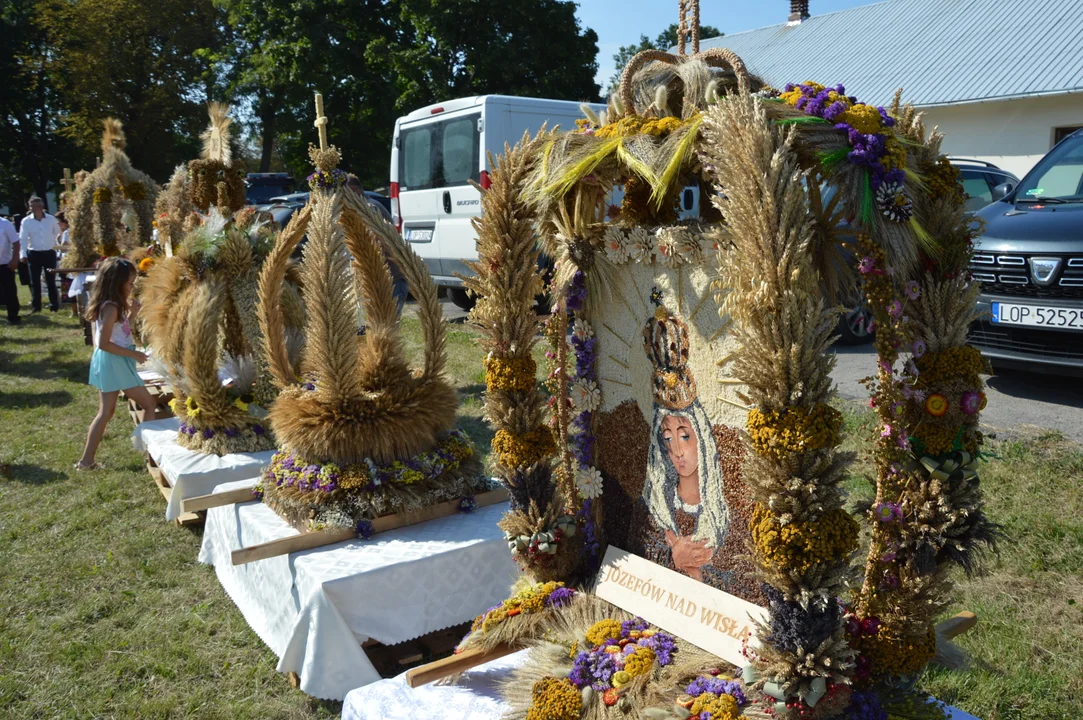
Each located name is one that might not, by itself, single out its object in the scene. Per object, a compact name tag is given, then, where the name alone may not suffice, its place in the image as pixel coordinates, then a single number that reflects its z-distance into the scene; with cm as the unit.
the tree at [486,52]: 2014
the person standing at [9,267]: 1257
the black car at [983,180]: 870
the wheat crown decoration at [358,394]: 357
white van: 998
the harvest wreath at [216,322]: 484
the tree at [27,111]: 2950
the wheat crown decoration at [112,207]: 1039
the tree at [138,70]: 2661
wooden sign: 208
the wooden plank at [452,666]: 239
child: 590
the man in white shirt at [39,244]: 1415
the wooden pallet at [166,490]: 485
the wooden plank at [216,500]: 381
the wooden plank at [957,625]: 242
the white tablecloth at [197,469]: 462
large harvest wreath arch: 174
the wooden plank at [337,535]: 327
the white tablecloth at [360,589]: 314
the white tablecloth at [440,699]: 234
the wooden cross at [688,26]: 238
